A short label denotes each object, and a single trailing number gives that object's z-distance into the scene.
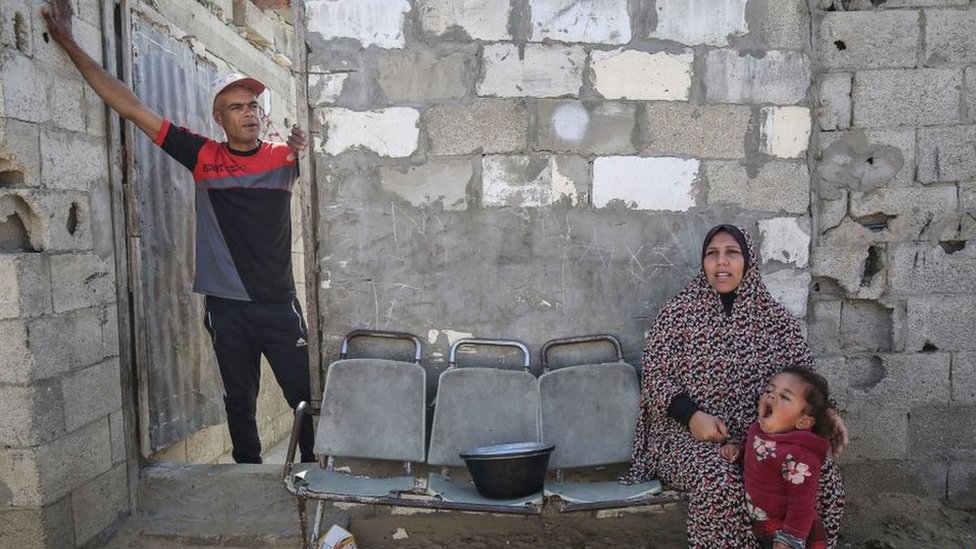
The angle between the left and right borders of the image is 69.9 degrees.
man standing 3.32
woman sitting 2.76
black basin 2.58
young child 2.39
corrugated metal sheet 3.49
